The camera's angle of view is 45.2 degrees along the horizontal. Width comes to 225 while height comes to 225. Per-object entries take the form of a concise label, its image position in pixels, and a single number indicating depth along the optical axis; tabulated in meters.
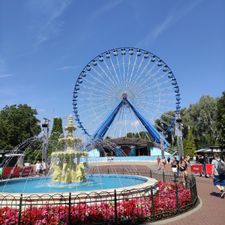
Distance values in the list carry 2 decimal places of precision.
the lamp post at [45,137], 27.61
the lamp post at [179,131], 23.12
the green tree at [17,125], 55.88
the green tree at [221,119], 33.87
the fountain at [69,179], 14.24
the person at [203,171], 22.08
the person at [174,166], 19.27
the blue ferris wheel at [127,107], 39.69
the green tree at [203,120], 63.34
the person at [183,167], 15.06
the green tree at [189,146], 58.78
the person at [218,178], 11.48
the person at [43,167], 24.57
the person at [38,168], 24.23
